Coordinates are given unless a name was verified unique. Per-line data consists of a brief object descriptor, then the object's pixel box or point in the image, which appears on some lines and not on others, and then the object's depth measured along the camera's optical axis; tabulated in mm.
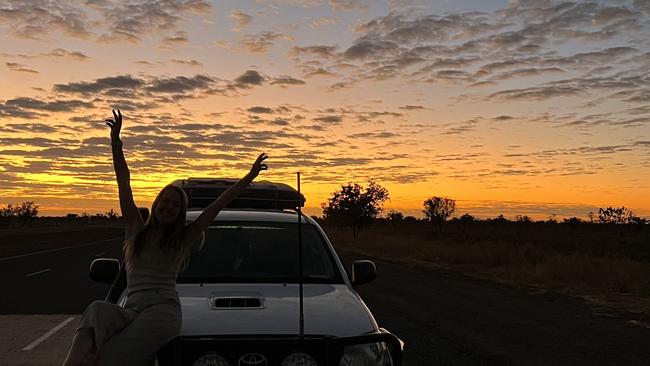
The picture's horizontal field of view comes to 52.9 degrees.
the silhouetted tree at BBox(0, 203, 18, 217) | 139375
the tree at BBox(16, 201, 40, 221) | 133125
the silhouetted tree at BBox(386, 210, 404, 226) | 102656
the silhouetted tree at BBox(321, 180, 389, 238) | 52719
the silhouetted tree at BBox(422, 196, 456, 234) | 73188
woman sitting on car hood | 2941
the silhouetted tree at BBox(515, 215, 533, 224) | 104375
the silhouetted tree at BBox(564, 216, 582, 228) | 96338
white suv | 3070
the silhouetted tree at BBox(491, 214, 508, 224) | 107000
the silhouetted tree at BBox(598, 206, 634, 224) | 81269
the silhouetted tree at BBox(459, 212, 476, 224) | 106000
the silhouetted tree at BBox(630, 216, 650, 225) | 82938
